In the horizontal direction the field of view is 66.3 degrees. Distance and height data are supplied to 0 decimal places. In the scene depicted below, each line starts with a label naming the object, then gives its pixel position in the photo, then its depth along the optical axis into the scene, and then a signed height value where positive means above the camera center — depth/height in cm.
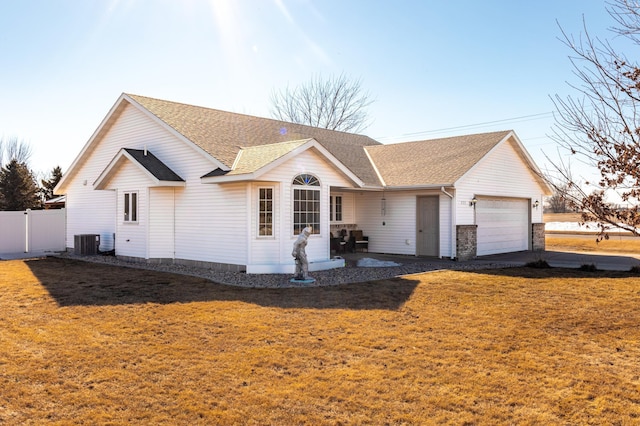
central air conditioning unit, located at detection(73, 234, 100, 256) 1931 -92
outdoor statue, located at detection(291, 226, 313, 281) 1288 -95
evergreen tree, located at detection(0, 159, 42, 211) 3572 +241
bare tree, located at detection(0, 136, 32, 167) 5184 +726
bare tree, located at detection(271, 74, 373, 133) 4288 +938
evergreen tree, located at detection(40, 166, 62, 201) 3903 +306
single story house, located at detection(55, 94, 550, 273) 1442 +102
